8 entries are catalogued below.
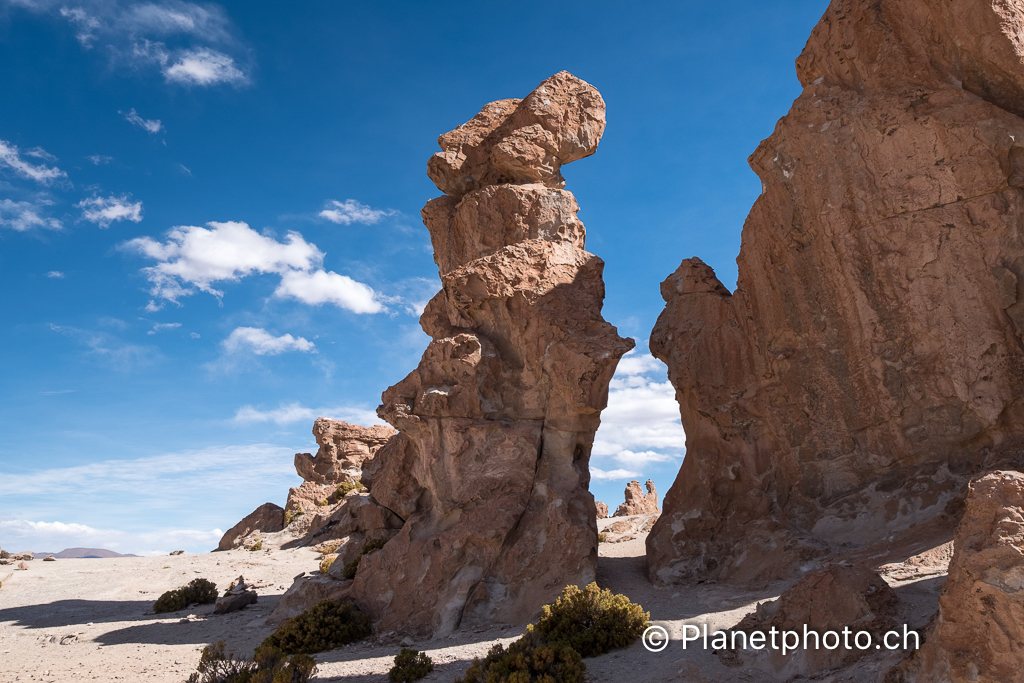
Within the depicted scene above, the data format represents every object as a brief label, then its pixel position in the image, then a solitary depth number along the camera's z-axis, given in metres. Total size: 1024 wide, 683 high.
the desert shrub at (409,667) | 9.45
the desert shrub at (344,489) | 27.38
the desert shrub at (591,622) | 9.70
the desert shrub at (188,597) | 16.61
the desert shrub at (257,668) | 9.36
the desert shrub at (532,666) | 8.24
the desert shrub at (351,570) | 15.39
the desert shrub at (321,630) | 11.99
